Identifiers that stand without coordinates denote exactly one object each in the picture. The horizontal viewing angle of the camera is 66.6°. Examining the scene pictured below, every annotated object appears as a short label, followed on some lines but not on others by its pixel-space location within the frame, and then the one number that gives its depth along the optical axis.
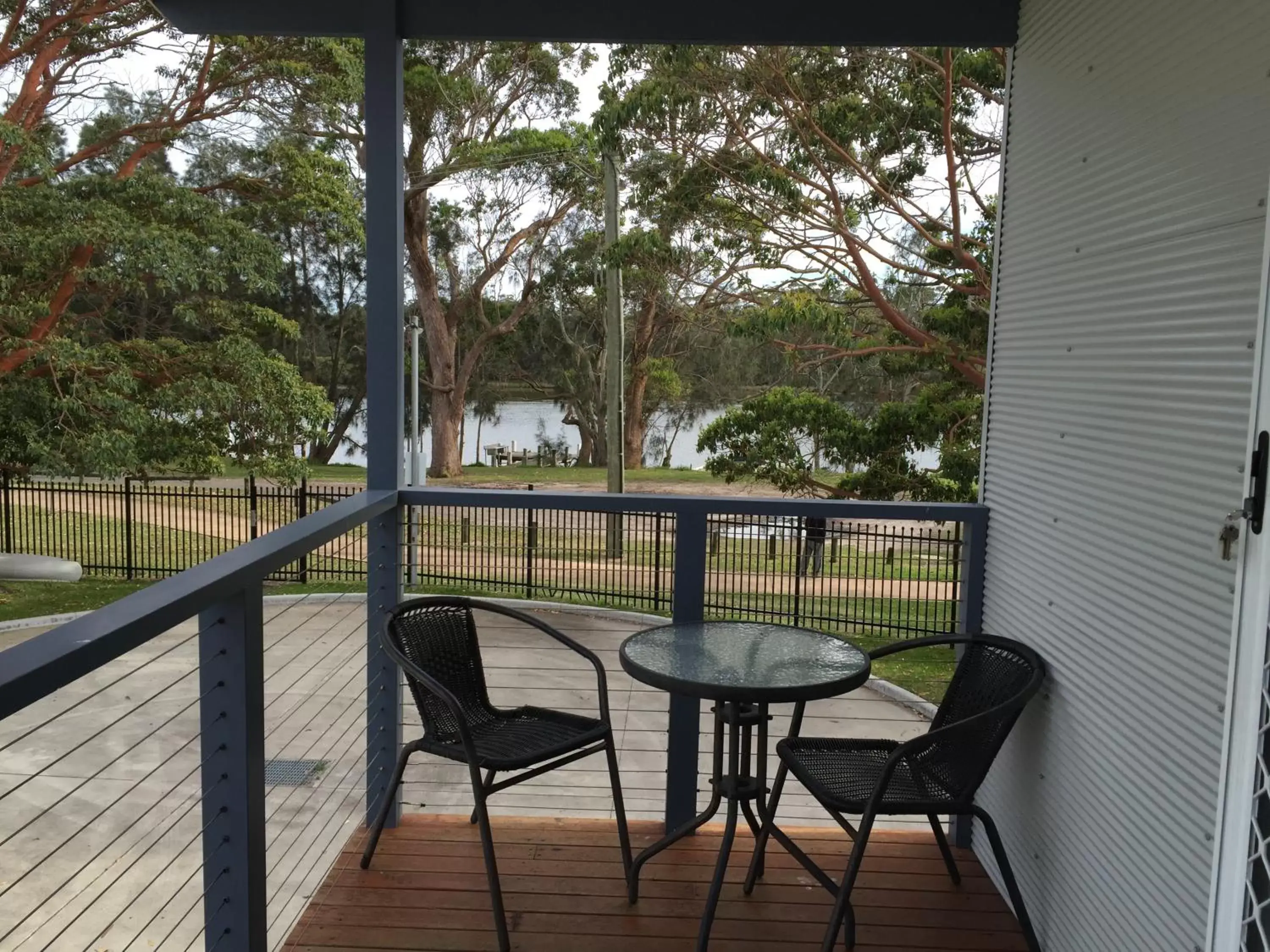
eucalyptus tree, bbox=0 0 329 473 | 10.31
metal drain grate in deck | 6.10
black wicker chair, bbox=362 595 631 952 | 2.26
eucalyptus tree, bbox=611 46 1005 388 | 9.59
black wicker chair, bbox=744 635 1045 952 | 2.07
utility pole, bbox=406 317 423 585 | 12.70
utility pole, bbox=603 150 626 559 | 11.98
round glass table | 2.16
